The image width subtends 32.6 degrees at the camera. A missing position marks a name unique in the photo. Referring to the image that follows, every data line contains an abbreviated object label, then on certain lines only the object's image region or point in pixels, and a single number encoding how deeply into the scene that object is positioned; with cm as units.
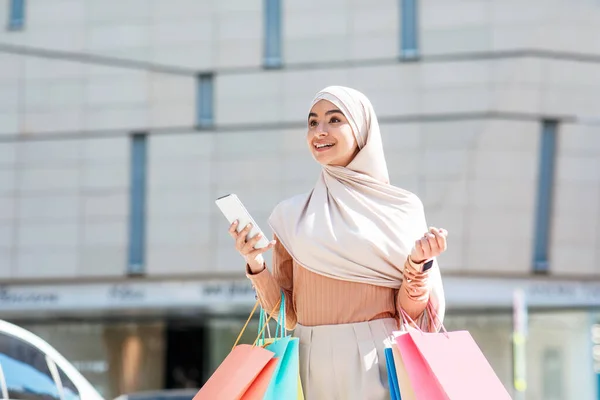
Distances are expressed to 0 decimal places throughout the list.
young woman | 338
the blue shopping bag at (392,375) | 321
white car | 477
